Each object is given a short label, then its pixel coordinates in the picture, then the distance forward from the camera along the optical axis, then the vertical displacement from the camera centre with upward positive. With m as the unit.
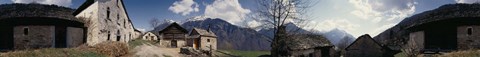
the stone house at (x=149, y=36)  56.41 -0.79
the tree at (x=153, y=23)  73.28 +1.59
